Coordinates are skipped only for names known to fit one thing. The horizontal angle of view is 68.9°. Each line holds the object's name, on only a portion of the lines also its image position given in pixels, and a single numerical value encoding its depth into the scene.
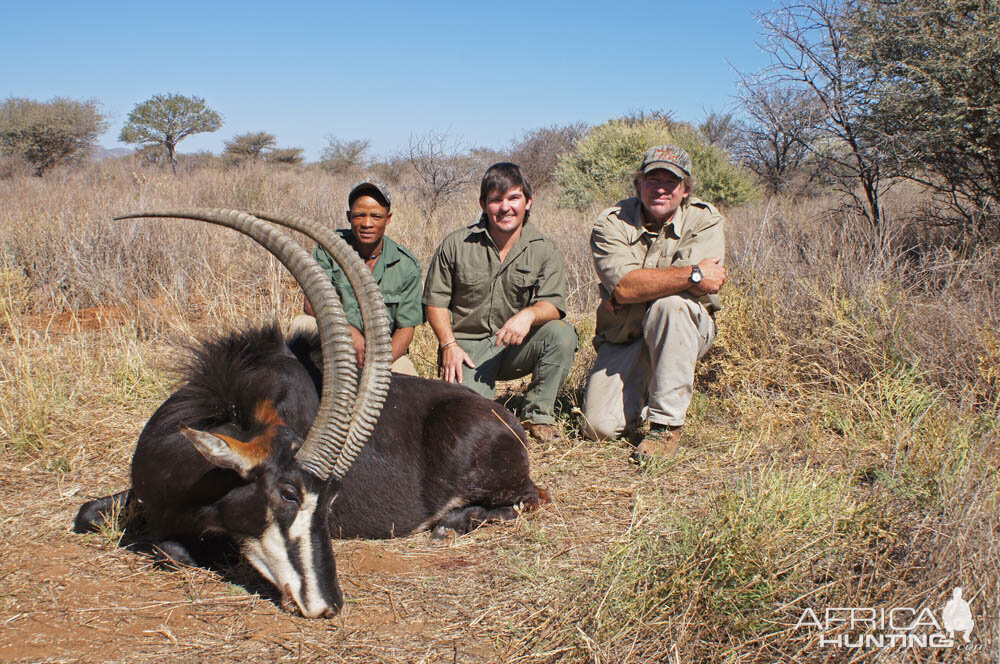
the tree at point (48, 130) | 26.02
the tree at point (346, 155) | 33.26
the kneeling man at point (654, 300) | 5.00
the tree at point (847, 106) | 7.96
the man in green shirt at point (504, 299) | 5.41
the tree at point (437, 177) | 16.62
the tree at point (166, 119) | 31.91
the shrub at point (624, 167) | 15.07
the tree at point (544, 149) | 24.88
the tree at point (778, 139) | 8.75
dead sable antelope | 2.88
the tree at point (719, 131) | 22.31
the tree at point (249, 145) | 34.31
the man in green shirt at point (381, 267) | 5.11
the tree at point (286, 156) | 36.16
